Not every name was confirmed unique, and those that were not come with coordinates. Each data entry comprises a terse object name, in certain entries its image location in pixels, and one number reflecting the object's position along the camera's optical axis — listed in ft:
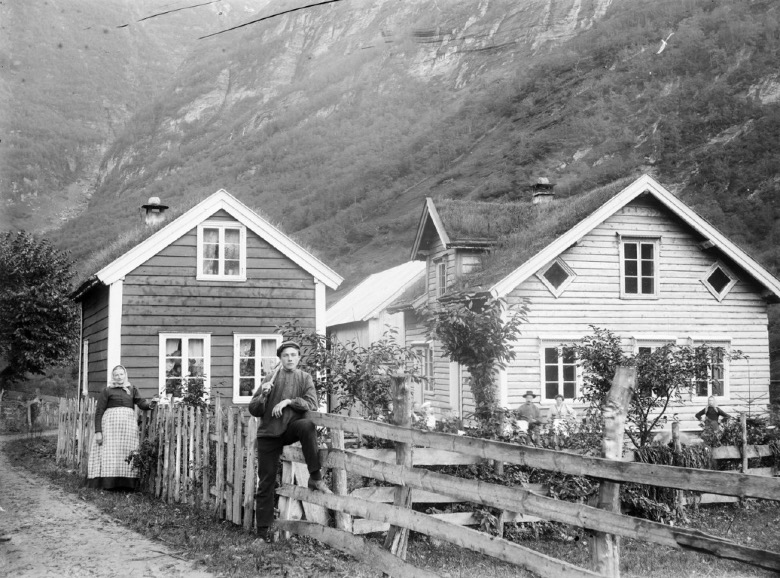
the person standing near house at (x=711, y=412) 59.88
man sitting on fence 27.99
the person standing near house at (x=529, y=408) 44.54
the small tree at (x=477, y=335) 54.39
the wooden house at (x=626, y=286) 70.69
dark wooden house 63.87
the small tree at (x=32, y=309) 108.27
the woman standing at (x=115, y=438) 41.32
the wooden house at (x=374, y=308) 100.41
